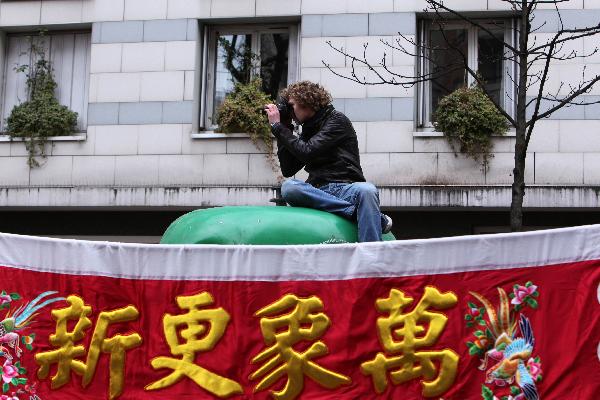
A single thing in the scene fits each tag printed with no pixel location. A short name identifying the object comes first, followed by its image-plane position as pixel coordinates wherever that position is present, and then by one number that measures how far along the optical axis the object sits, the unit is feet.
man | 17.81
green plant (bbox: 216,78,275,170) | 45.88
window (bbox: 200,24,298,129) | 47.85
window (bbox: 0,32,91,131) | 49.42
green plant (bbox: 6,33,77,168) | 47.88
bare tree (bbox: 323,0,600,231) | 43.37
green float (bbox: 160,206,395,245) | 16.75
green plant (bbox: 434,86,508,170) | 43.91
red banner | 14.01
